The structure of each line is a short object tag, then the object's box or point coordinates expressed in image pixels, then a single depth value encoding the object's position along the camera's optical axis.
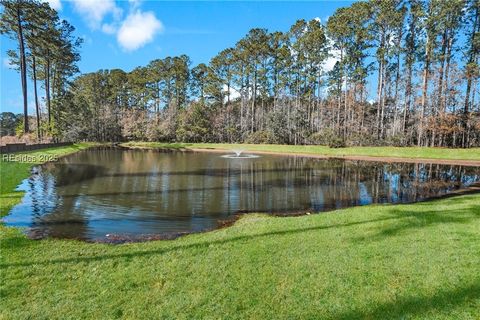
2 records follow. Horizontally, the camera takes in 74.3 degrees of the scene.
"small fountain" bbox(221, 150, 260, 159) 35.47
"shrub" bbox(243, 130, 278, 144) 48.72
